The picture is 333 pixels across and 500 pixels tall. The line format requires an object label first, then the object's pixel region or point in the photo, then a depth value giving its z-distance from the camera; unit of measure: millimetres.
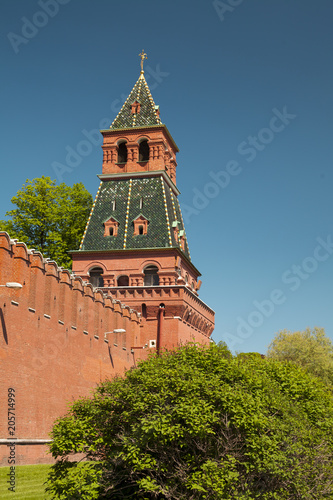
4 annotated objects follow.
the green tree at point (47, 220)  42812
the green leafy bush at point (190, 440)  14055
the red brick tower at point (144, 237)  37188
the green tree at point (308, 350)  47500
